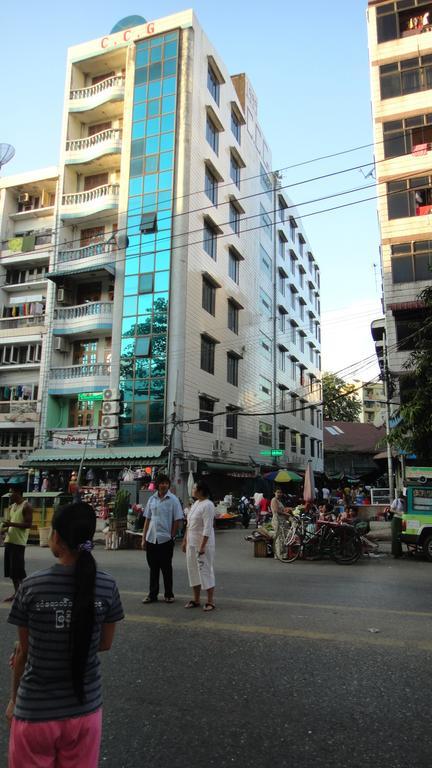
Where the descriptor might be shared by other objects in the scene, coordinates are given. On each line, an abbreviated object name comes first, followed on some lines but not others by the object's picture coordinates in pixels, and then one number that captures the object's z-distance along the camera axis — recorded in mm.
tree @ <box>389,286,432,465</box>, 15281
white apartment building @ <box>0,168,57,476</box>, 27500
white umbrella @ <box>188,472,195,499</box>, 21605
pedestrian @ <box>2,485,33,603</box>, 7648
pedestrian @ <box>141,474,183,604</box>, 7133
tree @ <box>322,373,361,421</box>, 62906
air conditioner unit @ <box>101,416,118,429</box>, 25084
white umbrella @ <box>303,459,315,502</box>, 16297
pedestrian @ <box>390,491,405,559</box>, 12969
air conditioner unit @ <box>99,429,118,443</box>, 24844
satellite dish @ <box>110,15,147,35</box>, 29594
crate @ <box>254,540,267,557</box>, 13070
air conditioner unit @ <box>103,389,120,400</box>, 25422
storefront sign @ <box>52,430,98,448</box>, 25447
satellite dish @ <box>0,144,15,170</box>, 29222
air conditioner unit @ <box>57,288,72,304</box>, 27688
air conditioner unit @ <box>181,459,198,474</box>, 24469
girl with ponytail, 2016
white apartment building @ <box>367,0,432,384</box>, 22547
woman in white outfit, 6823
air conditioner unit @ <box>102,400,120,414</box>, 25172
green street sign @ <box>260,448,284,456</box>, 32969
